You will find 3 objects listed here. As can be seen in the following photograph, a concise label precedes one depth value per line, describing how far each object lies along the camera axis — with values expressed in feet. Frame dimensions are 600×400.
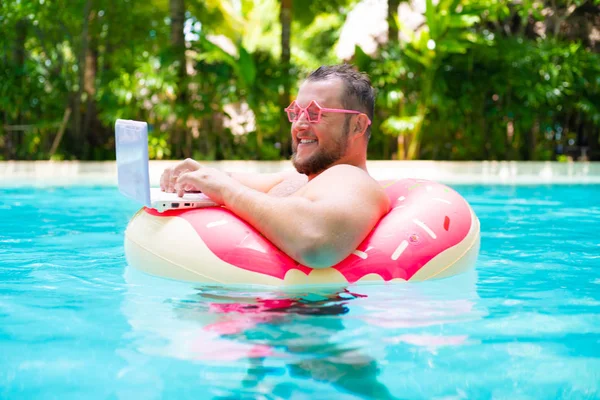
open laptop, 10.99
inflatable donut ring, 10.71
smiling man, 10.16
